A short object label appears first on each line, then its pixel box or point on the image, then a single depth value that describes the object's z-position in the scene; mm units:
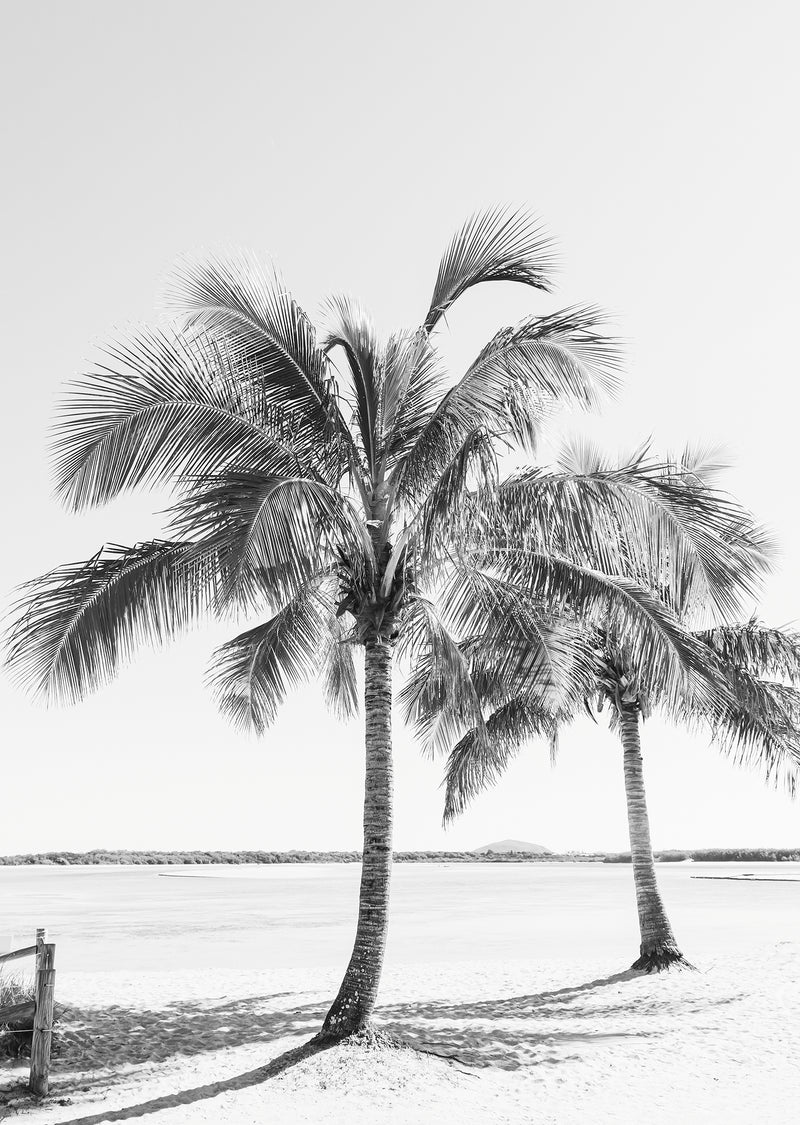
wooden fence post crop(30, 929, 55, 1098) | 7812
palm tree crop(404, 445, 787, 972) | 13414
